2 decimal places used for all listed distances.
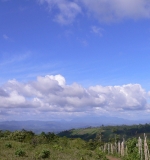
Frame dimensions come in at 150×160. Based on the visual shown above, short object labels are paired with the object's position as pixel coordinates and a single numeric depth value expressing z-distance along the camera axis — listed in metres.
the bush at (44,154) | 27.76
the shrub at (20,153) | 27.36
